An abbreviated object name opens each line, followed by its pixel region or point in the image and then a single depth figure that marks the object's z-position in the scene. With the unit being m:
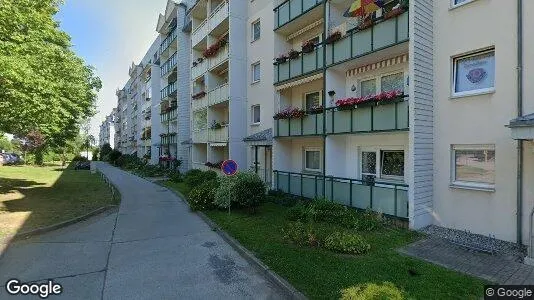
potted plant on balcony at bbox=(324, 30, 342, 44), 12.87
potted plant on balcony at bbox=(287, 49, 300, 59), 15.17
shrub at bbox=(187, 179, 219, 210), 13.76
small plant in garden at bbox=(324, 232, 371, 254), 7.93
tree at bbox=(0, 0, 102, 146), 11.61
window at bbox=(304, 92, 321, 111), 15.73
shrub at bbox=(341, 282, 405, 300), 5.09
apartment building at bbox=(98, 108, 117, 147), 107.79
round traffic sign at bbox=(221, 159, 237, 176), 11.95
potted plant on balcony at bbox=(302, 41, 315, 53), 14.30
